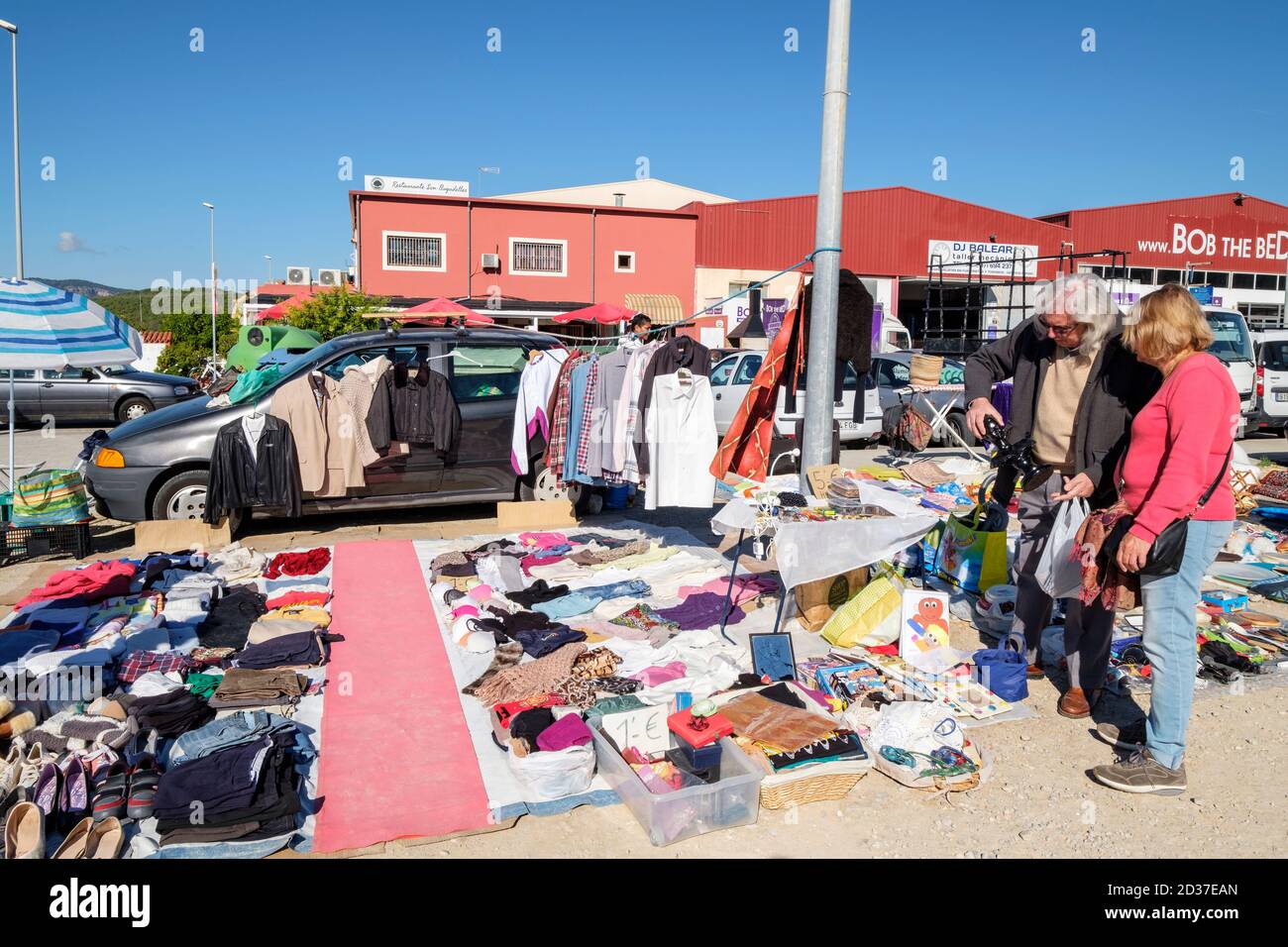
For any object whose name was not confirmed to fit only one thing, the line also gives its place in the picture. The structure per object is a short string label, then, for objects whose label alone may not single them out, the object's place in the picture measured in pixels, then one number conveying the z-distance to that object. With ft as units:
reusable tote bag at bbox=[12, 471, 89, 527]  25.53
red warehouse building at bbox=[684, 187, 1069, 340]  102.22
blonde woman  12.12
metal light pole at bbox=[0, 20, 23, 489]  60.80
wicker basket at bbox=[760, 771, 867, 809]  12.82
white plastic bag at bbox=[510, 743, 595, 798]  12.98
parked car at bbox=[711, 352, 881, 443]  46.11
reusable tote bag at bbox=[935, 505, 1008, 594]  21.81
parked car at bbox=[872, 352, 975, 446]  47.83
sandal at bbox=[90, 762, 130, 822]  12.02
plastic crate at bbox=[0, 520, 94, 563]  25.30
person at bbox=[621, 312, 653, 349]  24.95
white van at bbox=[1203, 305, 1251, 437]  48.60
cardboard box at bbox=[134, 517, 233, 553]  25.91
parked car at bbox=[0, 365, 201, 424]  62.59
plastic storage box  11.91
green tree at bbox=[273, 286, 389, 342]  77.71
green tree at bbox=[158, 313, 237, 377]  96.94
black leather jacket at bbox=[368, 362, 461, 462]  27.37
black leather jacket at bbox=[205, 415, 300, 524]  26.17
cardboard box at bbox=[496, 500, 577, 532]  29.30
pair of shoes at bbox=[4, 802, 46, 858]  11.05
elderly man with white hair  15.14
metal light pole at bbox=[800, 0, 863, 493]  21.03
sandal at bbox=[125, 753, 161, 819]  12.15
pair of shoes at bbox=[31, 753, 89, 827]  12.01
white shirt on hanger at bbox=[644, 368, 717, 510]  22.99
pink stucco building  92.22
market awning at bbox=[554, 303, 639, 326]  74.33
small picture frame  16.90
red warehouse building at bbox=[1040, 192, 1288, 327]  114.52
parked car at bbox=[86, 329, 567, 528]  26.84
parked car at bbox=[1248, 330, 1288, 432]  49.65
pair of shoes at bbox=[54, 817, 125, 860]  11.09
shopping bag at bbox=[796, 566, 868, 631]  20.11
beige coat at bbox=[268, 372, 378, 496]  26.76
